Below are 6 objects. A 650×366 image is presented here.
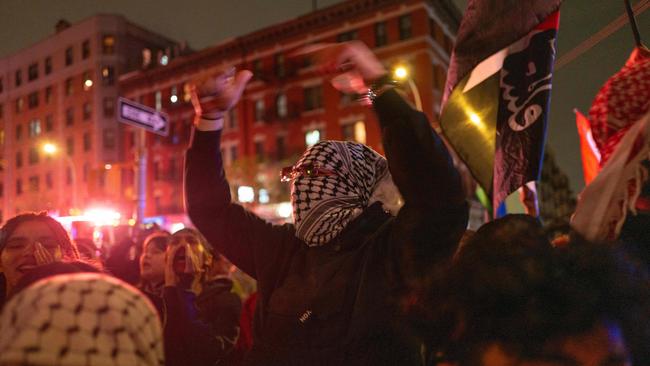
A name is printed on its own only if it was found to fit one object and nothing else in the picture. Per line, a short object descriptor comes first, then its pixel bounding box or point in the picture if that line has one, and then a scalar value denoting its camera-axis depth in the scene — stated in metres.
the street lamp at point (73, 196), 40.88
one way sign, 8.58
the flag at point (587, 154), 3.64
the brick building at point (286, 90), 28.81
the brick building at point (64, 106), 42.09
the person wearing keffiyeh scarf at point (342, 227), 1.62
